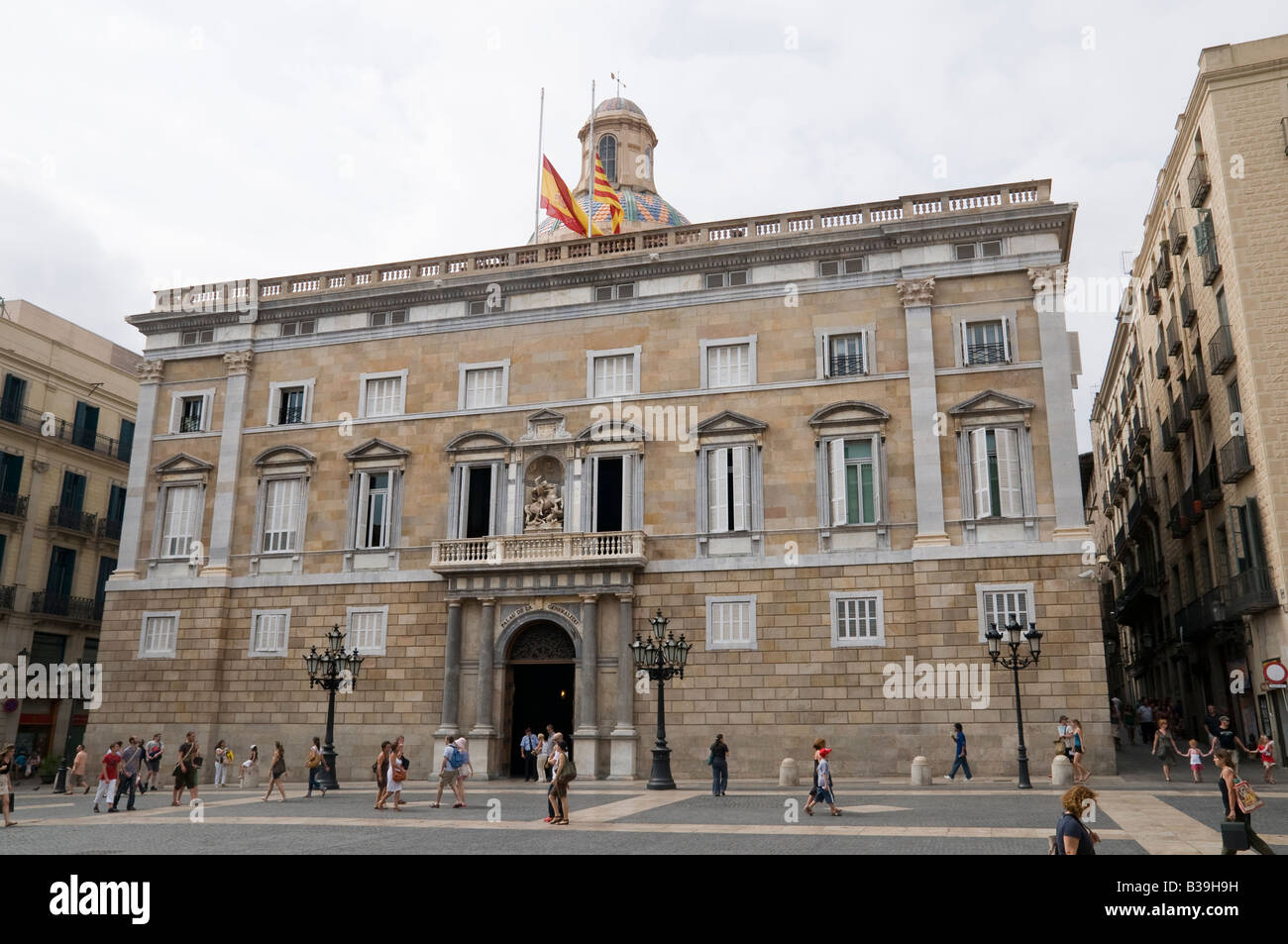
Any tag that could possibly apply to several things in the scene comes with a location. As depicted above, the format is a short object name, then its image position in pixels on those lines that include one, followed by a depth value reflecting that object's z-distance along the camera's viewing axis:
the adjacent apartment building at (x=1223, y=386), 28.34
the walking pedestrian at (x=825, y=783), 19.94
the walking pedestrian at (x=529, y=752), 29.89
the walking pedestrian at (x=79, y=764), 30.30
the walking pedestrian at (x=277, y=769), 24.89
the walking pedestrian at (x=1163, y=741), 25.31
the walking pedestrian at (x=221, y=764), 30.92
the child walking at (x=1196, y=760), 22.72
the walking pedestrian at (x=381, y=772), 22.70
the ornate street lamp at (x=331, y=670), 27.06
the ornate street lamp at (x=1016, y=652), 23.72
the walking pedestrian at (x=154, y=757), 29.89
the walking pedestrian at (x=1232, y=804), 11.48
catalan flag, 40.31
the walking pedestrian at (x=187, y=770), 24.53
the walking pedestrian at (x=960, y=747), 25.59
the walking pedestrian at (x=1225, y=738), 24.55
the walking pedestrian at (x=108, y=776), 23.89
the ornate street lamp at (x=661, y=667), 25.28
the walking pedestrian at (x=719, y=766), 23.70
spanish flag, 39.34
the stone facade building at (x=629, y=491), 28.67
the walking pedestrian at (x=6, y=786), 20.67
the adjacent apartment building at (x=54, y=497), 41.12
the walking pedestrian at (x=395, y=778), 22.38
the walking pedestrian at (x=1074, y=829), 8.91
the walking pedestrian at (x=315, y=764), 26.17
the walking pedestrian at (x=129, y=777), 24.60
